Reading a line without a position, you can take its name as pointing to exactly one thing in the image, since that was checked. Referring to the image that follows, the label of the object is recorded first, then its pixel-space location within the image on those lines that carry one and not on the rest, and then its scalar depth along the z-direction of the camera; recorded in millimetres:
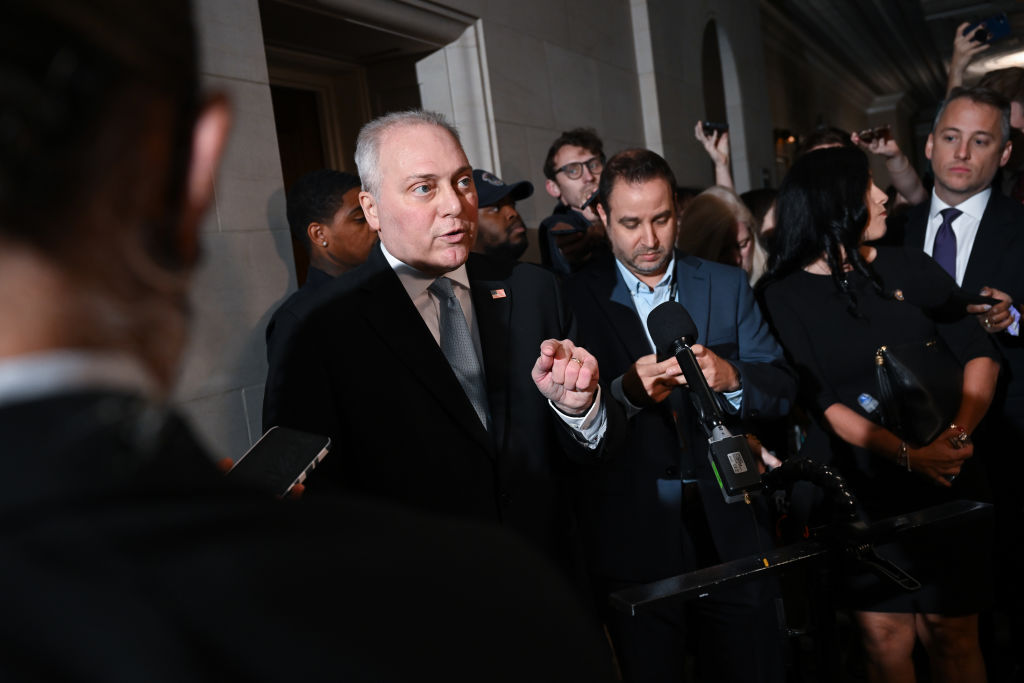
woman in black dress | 2332
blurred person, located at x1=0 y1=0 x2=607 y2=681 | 393
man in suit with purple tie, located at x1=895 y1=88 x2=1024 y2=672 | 3023
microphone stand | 1306
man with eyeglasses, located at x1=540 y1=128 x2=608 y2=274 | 3395
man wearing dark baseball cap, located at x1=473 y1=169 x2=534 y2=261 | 3221
